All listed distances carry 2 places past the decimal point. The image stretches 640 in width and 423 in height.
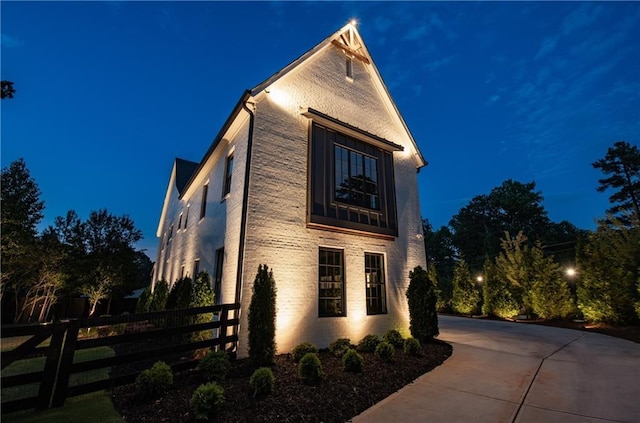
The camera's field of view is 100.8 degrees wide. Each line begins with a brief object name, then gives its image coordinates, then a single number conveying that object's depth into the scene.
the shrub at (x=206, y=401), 3.44
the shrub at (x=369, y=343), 6.89
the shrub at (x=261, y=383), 4.10
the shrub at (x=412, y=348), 6.49
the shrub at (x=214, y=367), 4.84
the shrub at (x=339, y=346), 6.56
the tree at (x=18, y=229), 15.24
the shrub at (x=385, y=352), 5.95
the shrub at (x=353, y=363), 5.30
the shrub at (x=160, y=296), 12.03
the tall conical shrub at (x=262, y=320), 5.62
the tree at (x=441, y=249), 41.09
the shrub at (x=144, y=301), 14.81
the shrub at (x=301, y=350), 5.97
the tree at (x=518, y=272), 13.57
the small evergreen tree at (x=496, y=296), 14.02
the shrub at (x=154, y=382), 4.13
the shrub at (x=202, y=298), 6.63
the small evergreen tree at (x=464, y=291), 16.56
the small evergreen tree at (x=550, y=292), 12.29
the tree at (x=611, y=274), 9.63
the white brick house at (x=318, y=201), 7.08
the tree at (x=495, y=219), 34.09
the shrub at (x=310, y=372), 4.73
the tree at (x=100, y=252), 19.39
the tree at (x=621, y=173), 26.67
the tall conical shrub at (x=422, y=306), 7.86
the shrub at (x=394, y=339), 7.20
